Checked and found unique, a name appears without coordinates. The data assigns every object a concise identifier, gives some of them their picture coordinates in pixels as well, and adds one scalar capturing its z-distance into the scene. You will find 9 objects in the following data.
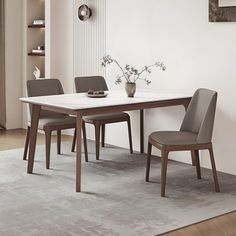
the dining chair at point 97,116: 5.56
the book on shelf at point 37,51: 7.13
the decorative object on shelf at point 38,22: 7.07
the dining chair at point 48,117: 5.18
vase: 5.13
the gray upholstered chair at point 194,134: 4.44
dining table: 4.47
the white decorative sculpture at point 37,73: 7.21
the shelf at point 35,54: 7.12
